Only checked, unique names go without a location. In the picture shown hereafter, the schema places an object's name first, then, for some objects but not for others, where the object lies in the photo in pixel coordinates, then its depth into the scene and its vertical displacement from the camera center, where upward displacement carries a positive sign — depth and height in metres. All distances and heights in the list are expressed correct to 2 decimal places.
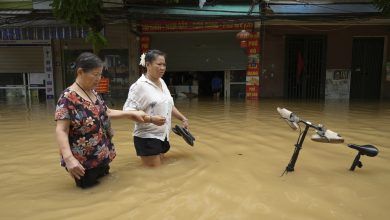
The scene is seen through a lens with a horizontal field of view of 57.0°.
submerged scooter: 3.52 -0.61
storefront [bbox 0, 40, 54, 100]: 14.70 +0.46
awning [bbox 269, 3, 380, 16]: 11.84 +2.28
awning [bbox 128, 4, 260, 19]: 11.43 +2.15
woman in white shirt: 4.02 -0.33
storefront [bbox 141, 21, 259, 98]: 13.56 +1.01
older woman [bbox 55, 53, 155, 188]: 3.09 -0.44
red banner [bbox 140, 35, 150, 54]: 14.10 +1.31
